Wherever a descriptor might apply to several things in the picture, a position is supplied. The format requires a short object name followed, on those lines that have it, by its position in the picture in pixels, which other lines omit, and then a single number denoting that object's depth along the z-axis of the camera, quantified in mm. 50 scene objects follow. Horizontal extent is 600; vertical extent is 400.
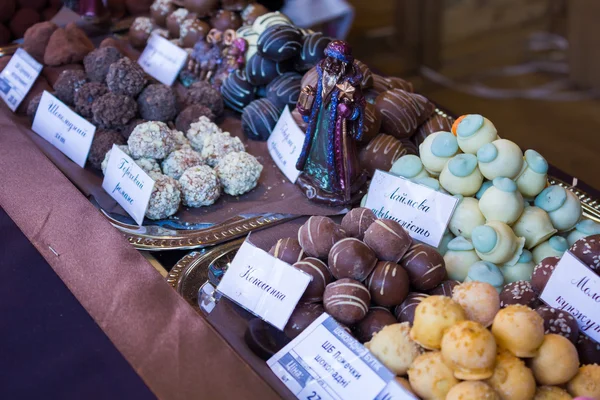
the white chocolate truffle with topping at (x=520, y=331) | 492
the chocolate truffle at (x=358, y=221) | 621
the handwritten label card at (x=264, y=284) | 577
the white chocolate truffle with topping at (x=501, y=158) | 622
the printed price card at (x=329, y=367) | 518
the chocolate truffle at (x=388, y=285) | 575
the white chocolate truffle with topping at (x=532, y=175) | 634
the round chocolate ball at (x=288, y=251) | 610
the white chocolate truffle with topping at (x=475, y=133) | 638
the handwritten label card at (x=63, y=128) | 806
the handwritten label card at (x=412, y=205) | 650
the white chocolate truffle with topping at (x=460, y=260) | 626
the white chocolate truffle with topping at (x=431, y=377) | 497
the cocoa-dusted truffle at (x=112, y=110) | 807
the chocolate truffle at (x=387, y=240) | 591
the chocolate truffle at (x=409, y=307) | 570
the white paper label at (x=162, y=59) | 944
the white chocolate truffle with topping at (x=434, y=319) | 501
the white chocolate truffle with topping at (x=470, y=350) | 478
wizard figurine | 673
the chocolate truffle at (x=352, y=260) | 576
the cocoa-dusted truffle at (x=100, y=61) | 866
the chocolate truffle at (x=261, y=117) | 834
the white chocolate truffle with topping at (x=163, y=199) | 714
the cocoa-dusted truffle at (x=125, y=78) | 824
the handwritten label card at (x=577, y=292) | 549
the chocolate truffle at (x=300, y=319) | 571
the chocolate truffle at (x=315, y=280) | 584
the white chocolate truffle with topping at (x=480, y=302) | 519
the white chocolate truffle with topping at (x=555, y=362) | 499
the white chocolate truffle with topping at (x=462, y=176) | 634
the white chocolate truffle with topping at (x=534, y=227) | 624
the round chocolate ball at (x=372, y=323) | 562
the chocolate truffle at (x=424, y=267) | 590
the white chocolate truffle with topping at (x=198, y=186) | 736
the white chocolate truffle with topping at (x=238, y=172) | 756
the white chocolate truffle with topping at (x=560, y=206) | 630
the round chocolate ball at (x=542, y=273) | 576
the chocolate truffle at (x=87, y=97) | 835
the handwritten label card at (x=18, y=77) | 900
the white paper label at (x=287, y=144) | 774
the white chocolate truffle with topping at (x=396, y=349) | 524
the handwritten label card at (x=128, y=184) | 711
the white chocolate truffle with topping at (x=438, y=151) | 653
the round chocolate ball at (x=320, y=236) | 603
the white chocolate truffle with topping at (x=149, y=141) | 759
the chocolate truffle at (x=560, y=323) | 532
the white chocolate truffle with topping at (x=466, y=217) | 638
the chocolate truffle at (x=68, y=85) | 857
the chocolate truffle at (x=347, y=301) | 561
